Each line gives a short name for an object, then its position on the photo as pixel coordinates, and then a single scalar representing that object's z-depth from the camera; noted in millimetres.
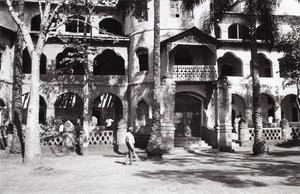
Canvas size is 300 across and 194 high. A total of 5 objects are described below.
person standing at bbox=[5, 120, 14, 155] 15327
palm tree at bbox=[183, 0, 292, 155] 15523
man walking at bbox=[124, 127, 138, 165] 12359
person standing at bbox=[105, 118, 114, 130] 23455
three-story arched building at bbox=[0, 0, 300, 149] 19047
